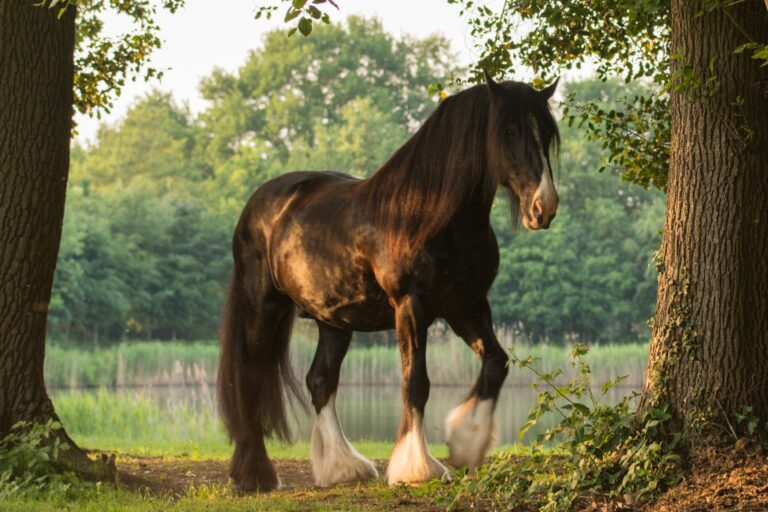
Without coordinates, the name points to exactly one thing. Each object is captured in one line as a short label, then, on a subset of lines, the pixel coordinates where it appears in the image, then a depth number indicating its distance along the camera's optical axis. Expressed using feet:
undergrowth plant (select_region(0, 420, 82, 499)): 41.29
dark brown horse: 40.45
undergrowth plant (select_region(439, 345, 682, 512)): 33.50
